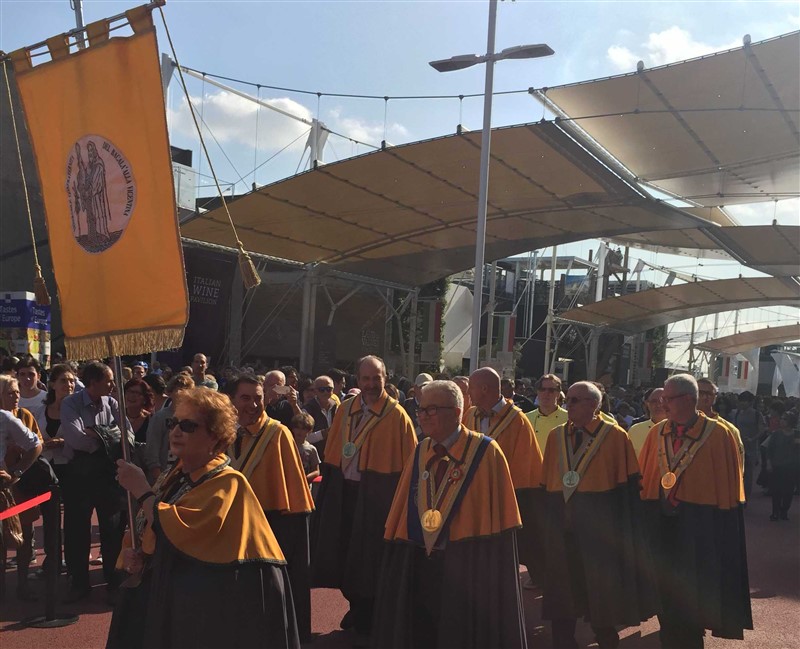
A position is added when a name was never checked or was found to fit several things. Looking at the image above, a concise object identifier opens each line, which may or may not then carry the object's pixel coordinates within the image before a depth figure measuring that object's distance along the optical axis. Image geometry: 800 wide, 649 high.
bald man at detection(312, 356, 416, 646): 5.79
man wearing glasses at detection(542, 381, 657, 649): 5.63
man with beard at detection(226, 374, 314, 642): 4.54
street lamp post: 12.17
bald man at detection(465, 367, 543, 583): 6.23
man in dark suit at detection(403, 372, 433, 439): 9.74
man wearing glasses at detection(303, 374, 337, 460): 8.38
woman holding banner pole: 3.02
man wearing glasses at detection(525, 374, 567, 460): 7.86
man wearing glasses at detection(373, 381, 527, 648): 3.83
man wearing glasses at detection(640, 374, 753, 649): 5.54
